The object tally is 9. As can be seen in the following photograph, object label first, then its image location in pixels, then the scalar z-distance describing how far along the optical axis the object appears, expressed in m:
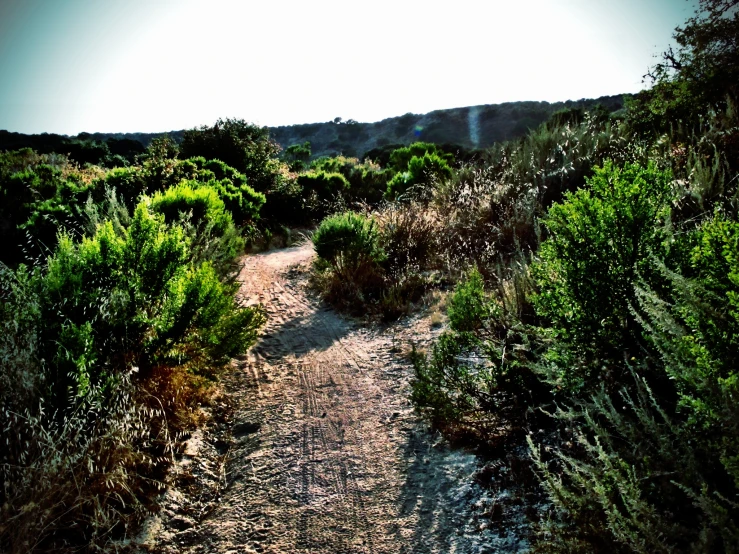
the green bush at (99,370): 2.28
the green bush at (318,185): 15.71
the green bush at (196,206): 6.99
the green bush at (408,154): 20.35
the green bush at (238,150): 15.78
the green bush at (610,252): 2.47
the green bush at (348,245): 6.91
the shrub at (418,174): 12.48
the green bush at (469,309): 3.61
